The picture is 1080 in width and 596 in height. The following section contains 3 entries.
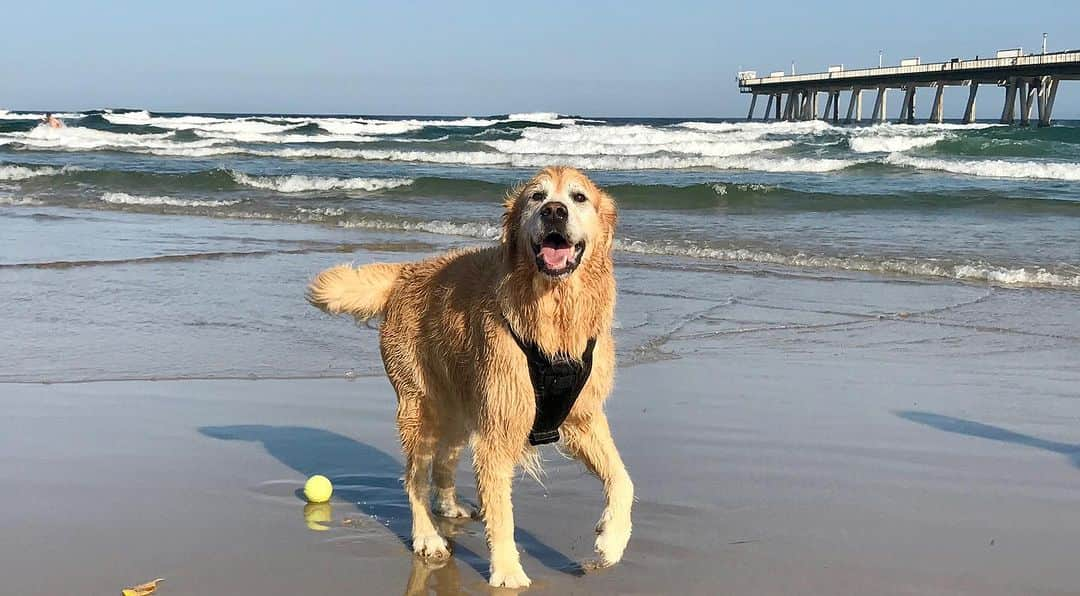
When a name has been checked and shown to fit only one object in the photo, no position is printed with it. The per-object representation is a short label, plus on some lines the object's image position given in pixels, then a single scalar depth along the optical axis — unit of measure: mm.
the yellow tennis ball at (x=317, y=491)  4695
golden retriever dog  3846
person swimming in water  48094
